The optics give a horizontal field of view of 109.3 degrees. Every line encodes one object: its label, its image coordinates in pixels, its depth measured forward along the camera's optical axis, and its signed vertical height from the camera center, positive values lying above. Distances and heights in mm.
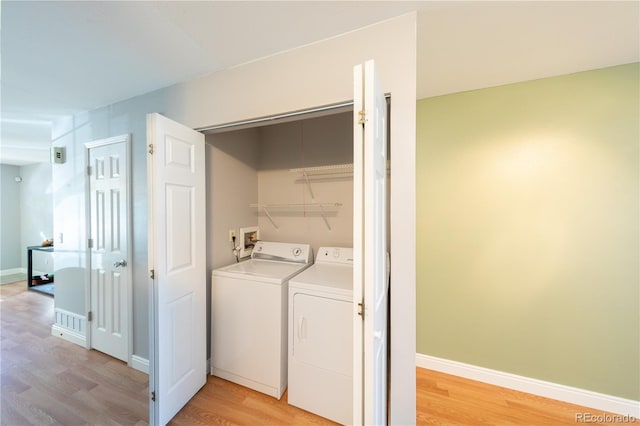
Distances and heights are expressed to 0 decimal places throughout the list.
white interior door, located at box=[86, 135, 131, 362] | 2090 -333
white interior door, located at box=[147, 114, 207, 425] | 1390 -356
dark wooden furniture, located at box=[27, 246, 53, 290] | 4039 -906
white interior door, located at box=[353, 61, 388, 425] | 795 -131
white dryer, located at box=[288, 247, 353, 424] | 1481 -927
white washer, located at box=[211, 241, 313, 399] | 1699 -902
